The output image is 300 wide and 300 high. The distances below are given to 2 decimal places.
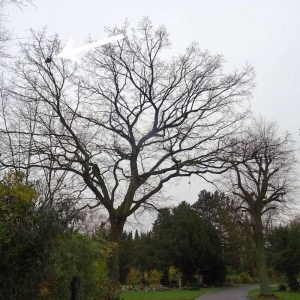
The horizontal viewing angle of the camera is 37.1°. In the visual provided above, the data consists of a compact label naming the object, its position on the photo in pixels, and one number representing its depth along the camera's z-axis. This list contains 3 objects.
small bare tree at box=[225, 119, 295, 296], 34.25
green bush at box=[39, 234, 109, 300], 12.23
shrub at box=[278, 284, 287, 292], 47.66
